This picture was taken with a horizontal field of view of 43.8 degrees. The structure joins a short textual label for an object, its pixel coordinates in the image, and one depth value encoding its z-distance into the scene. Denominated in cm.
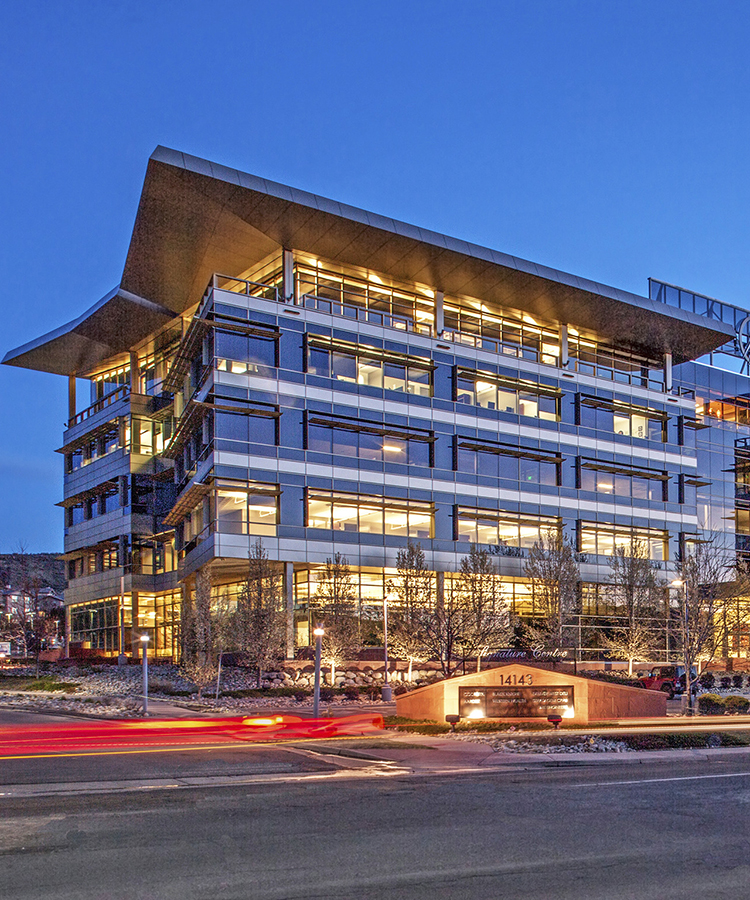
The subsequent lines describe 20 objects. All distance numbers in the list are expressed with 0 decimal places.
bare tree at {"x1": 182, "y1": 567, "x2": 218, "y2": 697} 4228
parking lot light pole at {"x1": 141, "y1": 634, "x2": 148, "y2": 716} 3553
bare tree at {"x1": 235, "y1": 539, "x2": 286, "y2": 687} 4559
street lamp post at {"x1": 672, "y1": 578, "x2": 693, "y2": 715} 3806
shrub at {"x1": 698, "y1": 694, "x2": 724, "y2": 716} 3822
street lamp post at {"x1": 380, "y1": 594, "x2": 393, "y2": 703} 4334
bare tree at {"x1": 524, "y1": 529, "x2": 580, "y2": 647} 5723
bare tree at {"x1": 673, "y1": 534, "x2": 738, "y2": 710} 4134
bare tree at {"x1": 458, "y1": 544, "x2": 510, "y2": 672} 4750
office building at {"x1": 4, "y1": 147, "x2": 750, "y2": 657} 5416
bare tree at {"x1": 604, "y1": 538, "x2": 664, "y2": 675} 5941
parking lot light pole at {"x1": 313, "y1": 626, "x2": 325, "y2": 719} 3356
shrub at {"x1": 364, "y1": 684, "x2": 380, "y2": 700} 4494
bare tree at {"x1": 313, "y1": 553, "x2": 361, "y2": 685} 4747
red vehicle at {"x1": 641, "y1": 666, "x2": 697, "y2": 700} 4816
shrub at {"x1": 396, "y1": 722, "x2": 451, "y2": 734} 2800
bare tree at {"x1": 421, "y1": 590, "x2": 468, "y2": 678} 4581
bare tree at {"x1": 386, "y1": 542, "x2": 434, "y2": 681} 4791
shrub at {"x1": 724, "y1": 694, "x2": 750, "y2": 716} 3831
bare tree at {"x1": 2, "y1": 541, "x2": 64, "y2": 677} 7931
